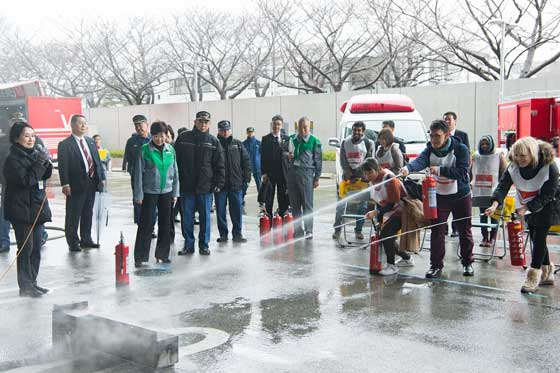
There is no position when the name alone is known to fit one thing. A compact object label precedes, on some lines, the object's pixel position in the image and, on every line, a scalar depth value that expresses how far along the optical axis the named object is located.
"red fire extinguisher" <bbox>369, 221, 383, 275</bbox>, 8.15
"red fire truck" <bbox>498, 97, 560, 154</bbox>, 17.06
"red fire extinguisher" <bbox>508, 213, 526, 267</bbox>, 7.48
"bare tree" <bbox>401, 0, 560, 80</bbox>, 28.11
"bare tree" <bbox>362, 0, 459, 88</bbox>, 30.78
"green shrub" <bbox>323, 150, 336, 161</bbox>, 26.55
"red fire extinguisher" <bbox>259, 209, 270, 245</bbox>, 10.99
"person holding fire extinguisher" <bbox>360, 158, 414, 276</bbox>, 8.14
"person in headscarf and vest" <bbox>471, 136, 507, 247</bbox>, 9.90
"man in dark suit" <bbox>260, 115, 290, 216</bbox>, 11.55
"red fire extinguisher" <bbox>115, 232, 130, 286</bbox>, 7.53
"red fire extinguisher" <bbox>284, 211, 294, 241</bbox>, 10.74
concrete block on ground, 4.91
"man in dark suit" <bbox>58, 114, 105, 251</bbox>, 9.61
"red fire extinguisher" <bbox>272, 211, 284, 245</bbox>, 10.72
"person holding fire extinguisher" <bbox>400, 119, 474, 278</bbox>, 7.83
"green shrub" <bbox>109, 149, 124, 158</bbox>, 34.32
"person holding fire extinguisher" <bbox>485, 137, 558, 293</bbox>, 7.09
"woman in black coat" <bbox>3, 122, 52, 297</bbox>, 7.04
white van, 15.80
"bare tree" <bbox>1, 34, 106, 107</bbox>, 40.31
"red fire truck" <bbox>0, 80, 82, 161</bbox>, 24.50
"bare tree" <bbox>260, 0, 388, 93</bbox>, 33.06
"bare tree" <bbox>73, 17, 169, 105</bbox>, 39.47
